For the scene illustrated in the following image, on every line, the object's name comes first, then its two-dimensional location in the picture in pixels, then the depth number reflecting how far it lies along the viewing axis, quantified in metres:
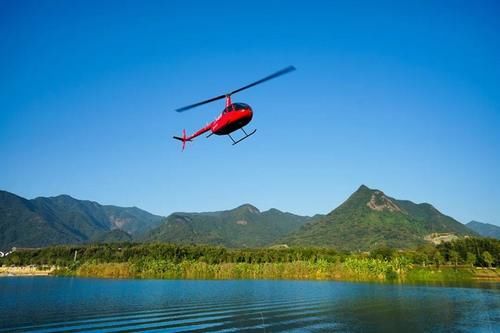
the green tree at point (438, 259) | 121.04
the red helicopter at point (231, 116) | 27.45
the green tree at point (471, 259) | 115.41
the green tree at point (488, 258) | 112.38
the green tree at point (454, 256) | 119.89
